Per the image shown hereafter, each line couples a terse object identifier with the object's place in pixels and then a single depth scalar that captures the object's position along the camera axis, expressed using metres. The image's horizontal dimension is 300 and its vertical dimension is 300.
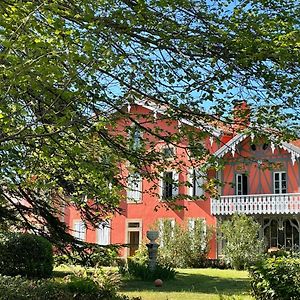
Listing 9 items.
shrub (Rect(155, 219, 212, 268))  27.34
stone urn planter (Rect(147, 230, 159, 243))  19.73
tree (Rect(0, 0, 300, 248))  6.41
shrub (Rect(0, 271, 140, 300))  8.83
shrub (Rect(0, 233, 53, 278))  13.85
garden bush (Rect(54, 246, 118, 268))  13.38
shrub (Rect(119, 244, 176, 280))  17.62
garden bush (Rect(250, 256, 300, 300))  10.06
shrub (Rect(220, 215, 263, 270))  26.09
